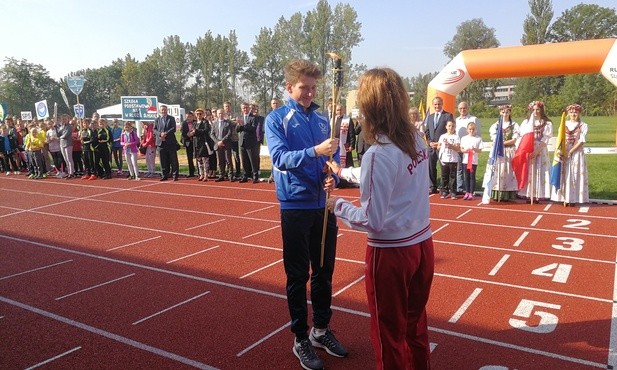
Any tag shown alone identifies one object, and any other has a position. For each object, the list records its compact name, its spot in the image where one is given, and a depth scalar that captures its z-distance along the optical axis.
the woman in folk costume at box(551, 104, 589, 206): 8.80
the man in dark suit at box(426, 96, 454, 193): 10.44
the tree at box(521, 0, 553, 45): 60.06
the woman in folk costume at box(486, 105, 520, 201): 9.50
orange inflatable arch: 10.88
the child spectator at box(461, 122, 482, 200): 9.66
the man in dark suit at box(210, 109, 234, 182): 13.34
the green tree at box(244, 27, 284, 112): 63.97
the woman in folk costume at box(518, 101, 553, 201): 9.17
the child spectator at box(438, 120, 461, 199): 9.96
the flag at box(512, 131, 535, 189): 9.21
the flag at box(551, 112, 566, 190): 8.84
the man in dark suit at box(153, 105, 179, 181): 14.09
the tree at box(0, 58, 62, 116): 74.62
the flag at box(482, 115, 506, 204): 9.36
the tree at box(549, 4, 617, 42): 70.00
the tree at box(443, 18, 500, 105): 65.25
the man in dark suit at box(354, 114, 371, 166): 11.14
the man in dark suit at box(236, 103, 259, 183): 12.81
